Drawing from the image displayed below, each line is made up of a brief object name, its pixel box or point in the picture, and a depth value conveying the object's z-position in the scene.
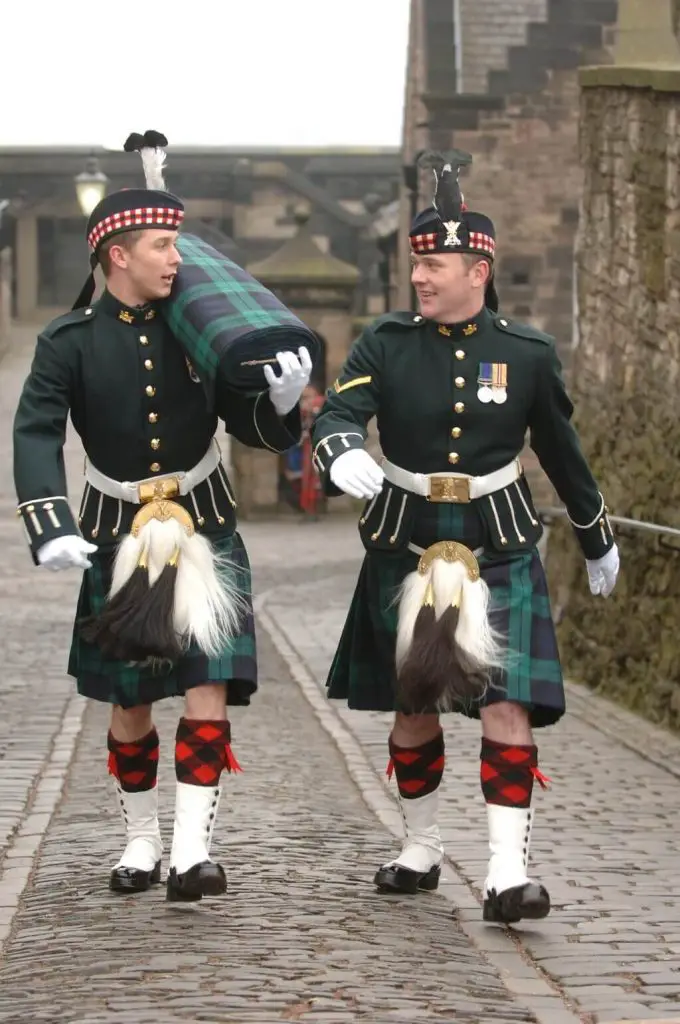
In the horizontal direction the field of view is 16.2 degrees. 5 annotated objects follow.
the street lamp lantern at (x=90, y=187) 28.86
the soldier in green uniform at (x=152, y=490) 6.80
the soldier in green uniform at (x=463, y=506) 6.80
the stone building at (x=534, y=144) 31.52
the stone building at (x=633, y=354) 11.89
